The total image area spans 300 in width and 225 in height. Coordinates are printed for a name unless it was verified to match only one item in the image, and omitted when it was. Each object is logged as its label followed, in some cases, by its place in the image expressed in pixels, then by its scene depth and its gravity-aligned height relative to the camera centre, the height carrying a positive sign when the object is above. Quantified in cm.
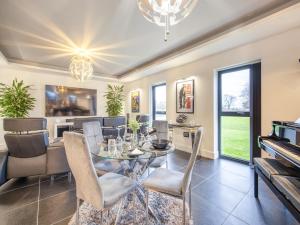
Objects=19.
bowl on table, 194 -44
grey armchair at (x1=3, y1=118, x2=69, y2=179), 235 -67
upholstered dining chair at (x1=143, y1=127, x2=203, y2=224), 147 -78
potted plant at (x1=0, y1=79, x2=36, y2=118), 410 +26
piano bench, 122 -70
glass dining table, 170 -51
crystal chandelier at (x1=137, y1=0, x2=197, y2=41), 160 +114
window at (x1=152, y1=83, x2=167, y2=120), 561 +37
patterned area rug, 166 -122
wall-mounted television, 560 +41
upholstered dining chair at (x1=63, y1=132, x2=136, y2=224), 124 -59
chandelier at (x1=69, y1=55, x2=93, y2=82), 352 +105
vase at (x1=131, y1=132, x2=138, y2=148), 217 -43
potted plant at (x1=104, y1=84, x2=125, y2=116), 633 +39
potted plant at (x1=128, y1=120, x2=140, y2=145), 223 -23
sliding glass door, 344 -5
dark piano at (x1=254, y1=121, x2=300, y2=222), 133 -69
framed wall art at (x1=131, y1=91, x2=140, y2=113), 671 +45
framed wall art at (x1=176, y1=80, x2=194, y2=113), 438 +45
